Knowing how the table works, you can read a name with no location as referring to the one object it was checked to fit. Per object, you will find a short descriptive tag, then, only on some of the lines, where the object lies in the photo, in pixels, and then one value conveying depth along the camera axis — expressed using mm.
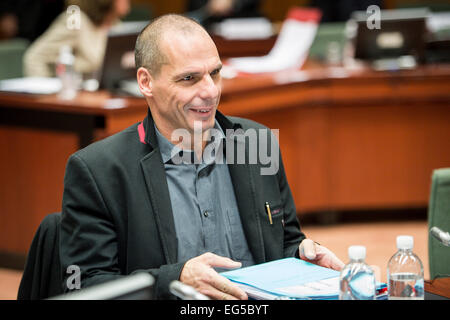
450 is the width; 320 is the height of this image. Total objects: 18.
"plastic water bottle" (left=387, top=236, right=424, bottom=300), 3262
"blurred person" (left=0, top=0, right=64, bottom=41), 14844
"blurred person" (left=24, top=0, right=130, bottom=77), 9797
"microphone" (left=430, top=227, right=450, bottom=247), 3379
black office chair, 4121
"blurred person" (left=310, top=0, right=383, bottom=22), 14781
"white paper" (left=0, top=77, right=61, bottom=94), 8246
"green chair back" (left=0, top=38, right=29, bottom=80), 9594
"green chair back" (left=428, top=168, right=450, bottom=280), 4703
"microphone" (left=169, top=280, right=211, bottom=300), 2875
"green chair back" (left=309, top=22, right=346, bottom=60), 11625
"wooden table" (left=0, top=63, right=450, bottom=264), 9695
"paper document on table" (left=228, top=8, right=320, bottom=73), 9832
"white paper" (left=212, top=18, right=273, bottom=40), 13227
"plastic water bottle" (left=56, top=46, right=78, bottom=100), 8062
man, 3756
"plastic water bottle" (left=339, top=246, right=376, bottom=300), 3117
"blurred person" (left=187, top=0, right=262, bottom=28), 14727
